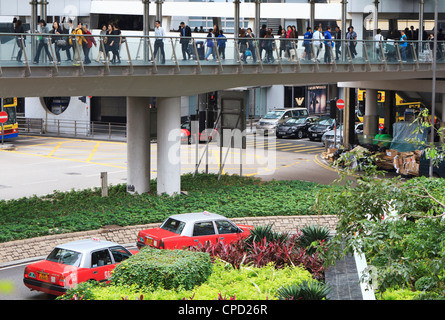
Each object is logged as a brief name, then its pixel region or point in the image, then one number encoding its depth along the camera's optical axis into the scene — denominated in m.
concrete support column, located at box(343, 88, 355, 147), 47.09
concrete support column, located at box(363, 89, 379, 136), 48.53
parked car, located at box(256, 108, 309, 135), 56.11
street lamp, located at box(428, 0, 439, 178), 33.62
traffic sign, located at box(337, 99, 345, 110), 45.00
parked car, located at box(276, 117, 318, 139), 54.69
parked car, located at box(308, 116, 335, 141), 53.04
